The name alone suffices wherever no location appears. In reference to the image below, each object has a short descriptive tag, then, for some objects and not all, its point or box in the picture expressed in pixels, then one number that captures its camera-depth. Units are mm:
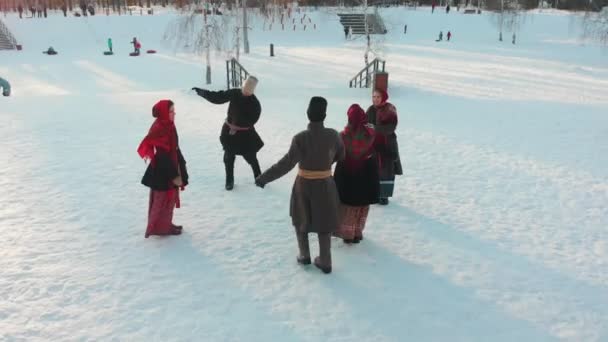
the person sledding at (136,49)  27178
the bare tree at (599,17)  20416
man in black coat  5672
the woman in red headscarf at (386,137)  5203
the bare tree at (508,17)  39250
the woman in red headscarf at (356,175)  4207
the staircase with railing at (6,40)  30003
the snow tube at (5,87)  12652
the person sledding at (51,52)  27625
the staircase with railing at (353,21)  41016
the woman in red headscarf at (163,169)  4418
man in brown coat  3830
